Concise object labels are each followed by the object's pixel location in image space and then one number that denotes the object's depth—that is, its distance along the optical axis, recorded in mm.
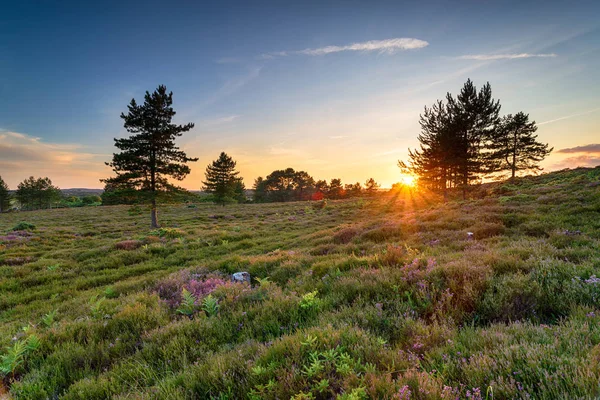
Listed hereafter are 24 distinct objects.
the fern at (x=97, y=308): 5309
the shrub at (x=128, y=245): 13898
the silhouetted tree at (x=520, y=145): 40094
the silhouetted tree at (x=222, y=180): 53562
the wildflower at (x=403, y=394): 2081
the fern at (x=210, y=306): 4855
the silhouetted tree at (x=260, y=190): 87875
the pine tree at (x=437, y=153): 27031
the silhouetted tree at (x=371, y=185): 96612
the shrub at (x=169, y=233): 17234
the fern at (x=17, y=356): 3673
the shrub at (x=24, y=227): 23359
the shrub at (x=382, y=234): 11000
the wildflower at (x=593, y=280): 3807
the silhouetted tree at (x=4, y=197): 75438
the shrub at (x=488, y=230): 9219
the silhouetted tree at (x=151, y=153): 23547
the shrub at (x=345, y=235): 11802
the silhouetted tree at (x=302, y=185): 94625
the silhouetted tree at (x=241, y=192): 75000
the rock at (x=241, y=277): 7239
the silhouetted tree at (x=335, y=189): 94062
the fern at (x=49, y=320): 5304
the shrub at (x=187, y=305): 5069
